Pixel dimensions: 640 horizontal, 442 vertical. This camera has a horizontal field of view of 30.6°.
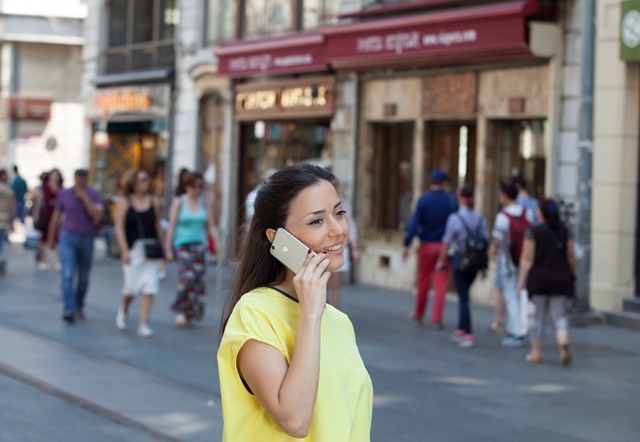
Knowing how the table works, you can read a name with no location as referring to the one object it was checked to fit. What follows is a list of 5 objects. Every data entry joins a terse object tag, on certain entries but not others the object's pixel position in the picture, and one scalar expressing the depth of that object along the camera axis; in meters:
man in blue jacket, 13.31
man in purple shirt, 13.07
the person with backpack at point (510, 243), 12.15
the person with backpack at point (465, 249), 11.97
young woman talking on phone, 2.72
